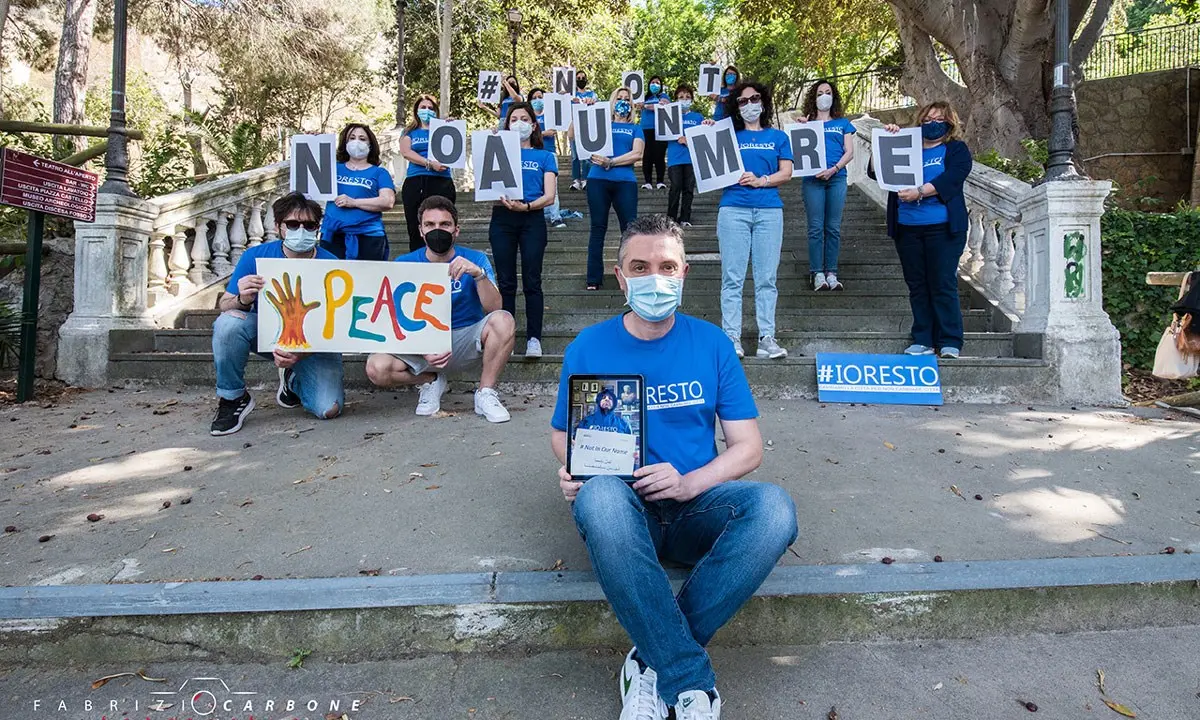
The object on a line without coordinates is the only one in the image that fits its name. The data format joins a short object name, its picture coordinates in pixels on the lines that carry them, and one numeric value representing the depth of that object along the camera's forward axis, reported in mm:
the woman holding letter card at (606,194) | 6793
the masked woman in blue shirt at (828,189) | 6953
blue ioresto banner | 5293
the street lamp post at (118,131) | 6059
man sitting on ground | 1937
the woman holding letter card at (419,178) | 6996
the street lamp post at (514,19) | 16984
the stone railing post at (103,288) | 6035
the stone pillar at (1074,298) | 5488
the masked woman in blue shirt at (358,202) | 5695
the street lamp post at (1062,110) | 5688
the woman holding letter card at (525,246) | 5555
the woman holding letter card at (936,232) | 5453
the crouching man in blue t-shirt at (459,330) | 4559
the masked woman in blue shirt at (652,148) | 10055
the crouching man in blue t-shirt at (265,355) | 4500
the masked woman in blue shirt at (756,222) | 5590
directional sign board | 5277
